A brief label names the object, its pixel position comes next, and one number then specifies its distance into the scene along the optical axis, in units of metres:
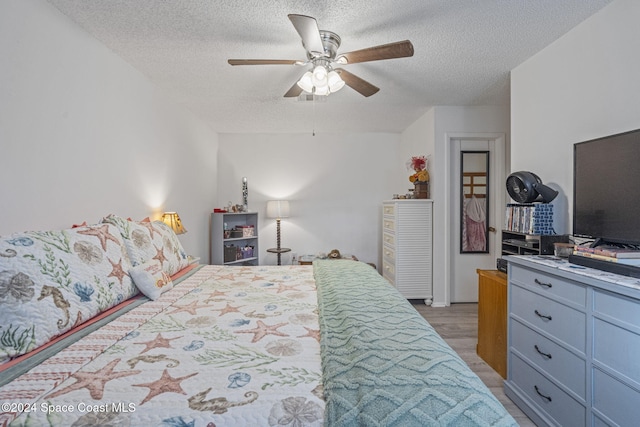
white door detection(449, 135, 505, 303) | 3.61
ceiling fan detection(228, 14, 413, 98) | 1.58
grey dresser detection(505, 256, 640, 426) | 1.16
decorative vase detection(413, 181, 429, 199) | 3.67
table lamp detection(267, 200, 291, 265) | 4.27
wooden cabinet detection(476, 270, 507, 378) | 2.10
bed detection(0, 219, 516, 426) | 0.69
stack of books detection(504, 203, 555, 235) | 1.92
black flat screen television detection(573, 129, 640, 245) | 1.40
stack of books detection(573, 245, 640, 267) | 1.33
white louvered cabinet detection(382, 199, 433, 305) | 3.61
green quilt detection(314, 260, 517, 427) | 0.69
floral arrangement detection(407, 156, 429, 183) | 3.64
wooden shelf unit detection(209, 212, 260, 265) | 4.03
